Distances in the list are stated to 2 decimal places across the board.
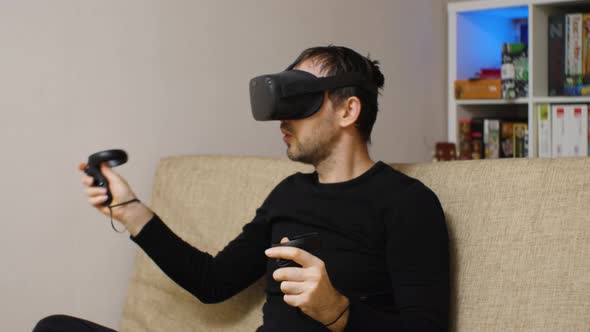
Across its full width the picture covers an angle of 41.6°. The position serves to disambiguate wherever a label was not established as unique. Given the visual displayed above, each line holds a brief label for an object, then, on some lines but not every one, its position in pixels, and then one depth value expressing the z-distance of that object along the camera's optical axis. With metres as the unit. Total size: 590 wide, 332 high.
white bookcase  2.87
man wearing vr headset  1.31
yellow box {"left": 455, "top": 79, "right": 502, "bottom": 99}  2.97
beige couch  1.28
